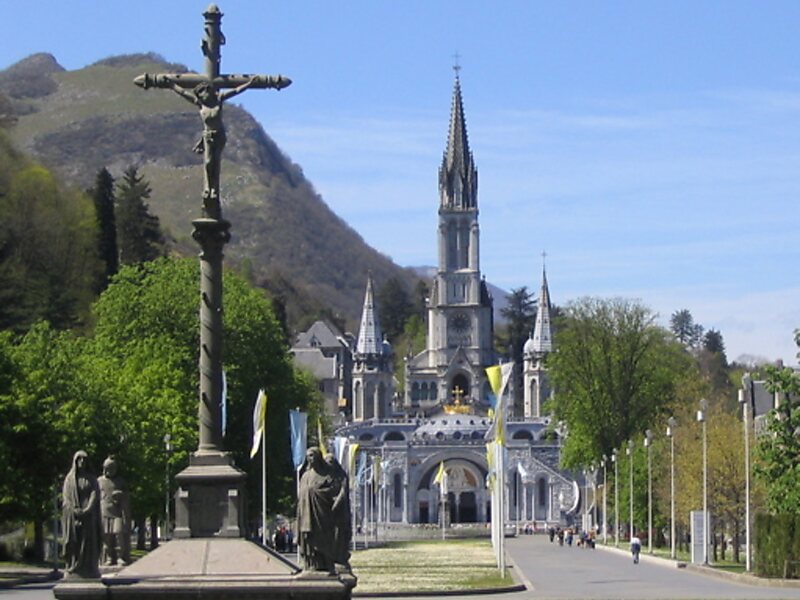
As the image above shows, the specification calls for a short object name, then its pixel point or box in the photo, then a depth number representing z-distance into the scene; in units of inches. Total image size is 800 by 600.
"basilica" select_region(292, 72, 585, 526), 6504.4
